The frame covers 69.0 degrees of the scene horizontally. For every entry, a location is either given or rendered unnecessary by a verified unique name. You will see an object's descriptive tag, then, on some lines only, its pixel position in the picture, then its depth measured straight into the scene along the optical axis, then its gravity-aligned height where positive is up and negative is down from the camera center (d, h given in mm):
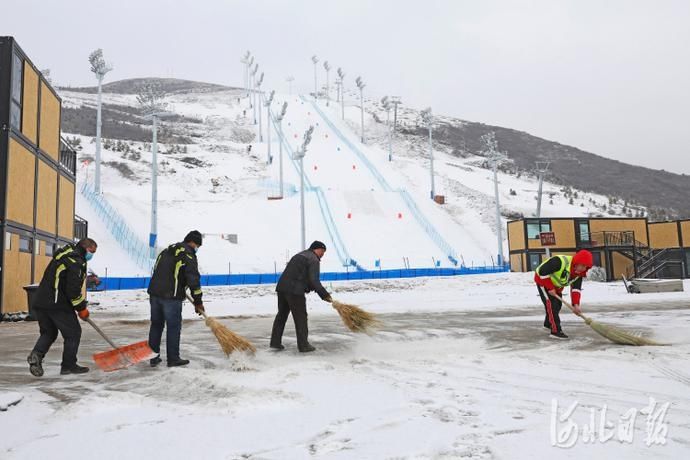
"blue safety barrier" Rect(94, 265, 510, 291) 23469 -255
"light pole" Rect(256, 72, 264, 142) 77038 +30351
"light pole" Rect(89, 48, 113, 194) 39750 +16933
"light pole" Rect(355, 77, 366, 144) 85812 +32156
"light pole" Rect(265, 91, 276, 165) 60312 +13727
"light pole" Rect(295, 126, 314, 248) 30312 +7921
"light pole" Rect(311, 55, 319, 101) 119044 +50264
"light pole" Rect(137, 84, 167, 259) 27609 +4902
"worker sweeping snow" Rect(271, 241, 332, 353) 7094 -243
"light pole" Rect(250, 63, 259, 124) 94638 +37886
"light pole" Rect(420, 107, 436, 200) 51791 +15673
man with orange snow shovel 5785 -325
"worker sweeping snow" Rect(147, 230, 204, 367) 6121 -211
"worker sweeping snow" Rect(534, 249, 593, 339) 8031 -196
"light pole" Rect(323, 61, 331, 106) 115000 +47134
